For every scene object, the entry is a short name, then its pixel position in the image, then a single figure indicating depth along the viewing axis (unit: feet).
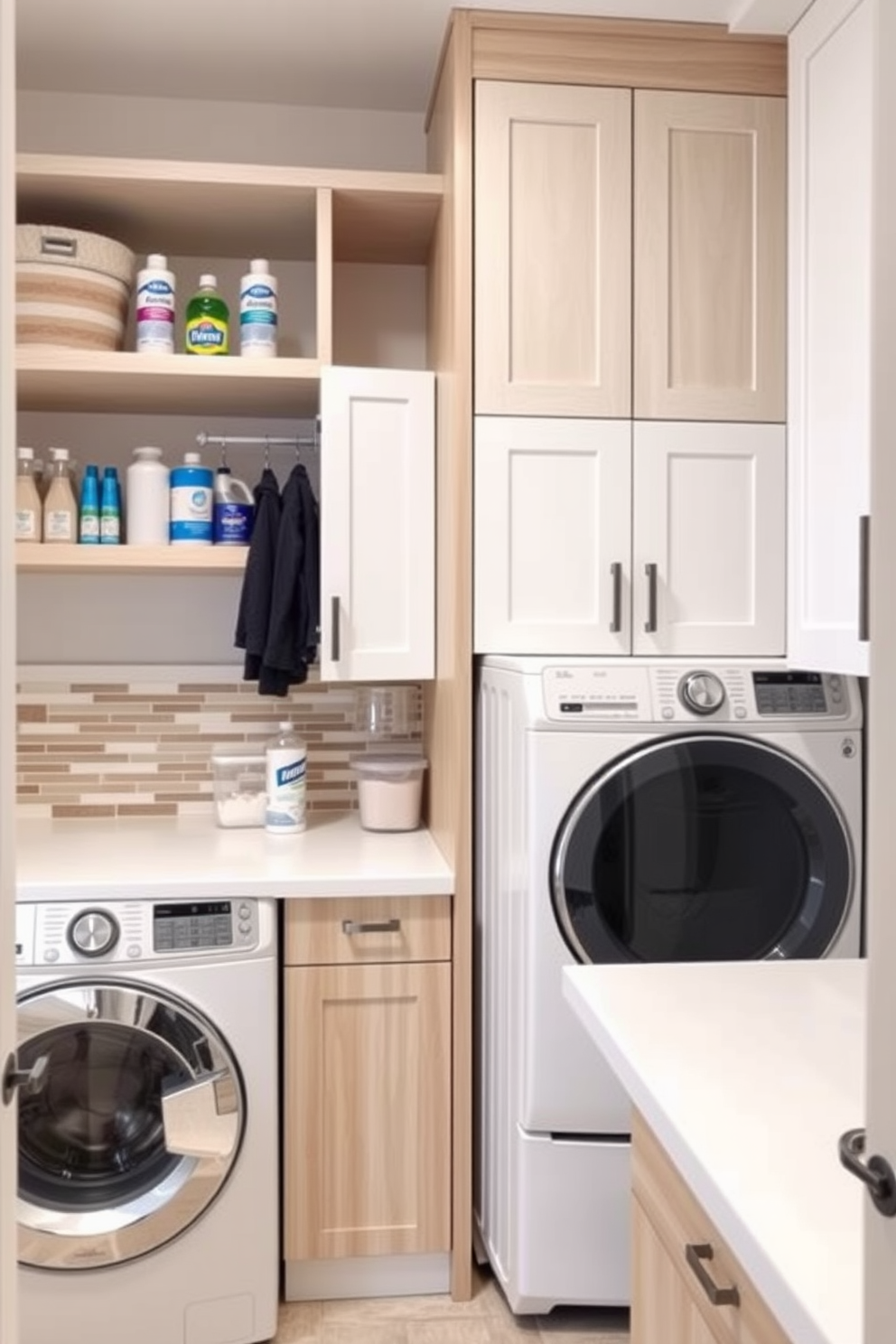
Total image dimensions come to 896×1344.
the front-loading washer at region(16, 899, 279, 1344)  6.57
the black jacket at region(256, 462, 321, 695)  7.75
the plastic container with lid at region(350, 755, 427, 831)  8.34
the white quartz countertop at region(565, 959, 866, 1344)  2.69
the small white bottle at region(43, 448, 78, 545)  7.91
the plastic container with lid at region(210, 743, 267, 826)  8.45
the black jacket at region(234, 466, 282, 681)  7.80
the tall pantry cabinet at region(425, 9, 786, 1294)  7.05
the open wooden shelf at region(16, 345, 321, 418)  7.47
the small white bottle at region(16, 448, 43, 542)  7.82
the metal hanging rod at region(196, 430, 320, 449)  8.68
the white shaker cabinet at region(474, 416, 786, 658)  7.13
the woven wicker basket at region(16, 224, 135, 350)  7.47
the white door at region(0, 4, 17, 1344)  3.13
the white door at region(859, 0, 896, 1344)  2.07
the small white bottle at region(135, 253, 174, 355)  7.73
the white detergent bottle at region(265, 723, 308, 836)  8.16
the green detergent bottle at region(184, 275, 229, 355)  7.86
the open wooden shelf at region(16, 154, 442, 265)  7.47
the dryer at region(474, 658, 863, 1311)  6.48
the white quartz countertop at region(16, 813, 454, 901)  6.79
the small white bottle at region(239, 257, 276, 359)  7.84
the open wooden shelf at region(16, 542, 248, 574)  7.68
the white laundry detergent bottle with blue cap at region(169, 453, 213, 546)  8.02
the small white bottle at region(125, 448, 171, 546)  8.06
